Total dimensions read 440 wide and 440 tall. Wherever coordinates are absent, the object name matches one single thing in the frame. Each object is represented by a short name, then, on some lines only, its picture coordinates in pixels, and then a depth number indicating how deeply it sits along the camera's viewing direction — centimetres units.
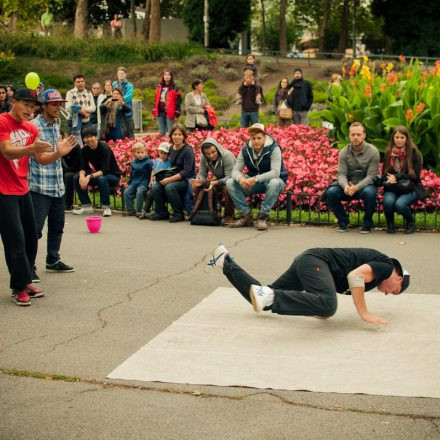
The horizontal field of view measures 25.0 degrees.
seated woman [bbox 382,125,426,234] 1288
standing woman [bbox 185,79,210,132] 2040
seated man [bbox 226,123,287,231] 1338
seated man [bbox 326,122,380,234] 1298
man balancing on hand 757
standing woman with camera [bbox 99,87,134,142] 1911
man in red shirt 853
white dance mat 641
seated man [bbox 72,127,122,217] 1499
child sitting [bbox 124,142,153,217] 1496
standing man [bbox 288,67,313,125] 2175
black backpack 1370
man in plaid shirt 977
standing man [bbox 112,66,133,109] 2073
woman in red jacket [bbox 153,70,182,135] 2144
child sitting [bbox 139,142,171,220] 1455
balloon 1055
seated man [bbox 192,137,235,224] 1389
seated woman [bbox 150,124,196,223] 1420
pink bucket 1316
